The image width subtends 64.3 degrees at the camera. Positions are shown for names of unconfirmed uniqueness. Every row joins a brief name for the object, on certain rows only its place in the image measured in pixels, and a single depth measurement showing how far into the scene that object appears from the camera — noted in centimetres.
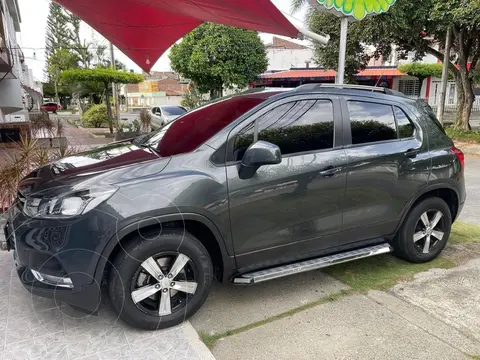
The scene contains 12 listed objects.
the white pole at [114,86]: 1652
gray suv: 260
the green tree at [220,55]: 2067
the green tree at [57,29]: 5078
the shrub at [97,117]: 2188
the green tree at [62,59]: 4025
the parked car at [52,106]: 4968
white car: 1846
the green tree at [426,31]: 1141
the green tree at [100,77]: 1501
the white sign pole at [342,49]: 613
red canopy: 521
